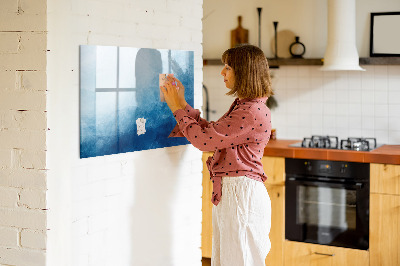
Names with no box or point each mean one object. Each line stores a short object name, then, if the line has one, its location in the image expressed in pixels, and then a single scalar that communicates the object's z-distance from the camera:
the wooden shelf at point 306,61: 4.60
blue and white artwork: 2.51
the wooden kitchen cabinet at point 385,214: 4.09
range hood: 4.55
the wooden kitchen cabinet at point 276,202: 4.47
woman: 2.75
